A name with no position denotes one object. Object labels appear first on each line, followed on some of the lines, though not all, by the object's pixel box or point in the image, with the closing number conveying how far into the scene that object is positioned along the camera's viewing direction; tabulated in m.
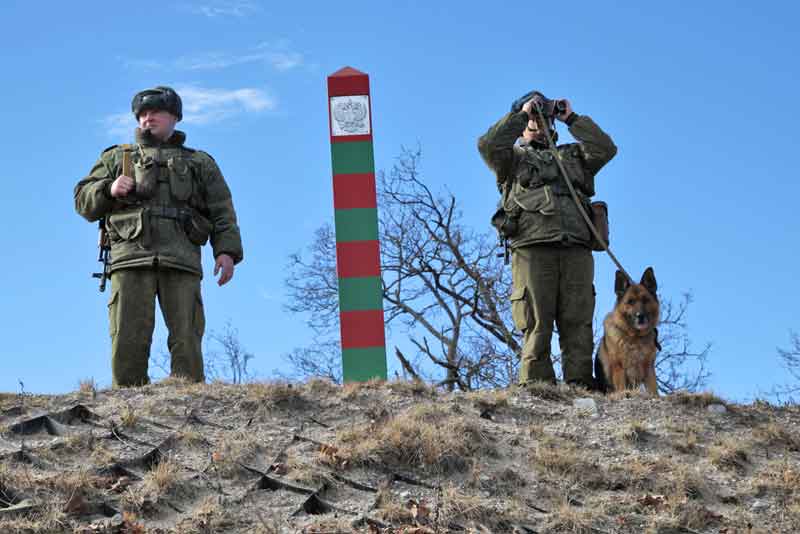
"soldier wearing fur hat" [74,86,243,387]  8.75
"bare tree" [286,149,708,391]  17.91
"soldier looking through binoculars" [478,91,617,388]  9.09
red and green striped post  8.90
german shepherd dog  9.28
